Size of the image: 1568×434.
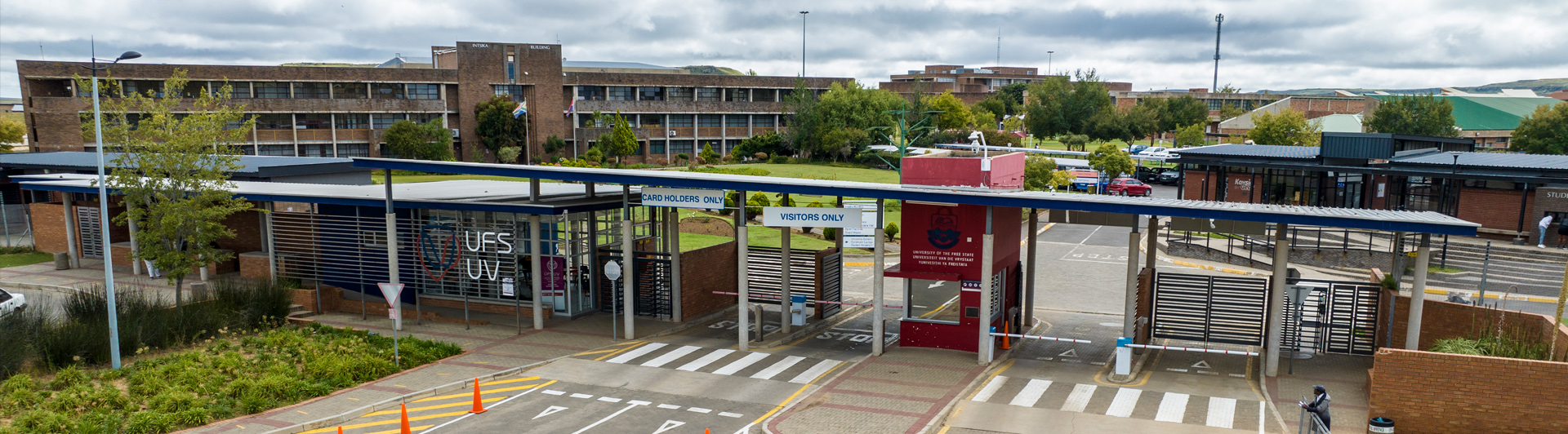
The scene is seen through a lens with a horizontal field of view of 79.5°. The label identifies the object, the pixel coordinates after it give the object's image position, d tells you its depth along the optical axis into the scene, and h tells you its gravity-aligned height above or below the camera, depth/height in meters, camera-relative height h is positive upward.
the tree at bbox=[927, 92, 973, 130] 86.75 +0.69
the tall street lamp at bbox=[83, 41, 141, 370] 17.64 -3.23
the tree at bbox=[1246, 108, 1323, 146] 63.66 -0.40
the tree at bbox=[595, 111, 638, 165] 72.62 -1.55
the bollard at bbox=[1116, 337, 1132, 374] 17.44 -4.32
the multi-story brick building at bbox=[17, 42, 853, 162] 62.59 +1.59
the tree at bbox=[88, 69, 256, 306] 22.70 -1.57
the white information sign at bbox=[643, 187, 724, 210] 20.03 -1.67
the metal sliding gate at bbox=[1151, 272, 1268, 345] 19.25 -3.80
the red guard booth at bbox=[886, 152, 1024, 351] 19.27 -2.53
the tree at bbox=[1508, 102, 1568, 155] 60.50 -0.38
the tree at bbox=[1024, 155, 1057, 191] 51.38 -2.82
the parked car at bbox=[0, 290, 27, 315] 21.91 -4.37
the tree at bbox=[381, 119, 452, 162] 66.94 -1.58
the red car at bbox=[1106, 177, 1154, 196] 56.12 -3.86
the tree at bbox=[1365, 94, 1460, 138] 67.06 +0.57
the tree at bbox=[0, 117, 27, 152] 74.50 -1.39
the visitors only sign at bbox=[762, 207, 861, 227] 19.33 -1.96
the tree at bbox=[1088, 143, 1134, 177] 59.25 -2.48
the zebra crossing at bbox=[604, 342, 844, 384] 18.53 -4.92
